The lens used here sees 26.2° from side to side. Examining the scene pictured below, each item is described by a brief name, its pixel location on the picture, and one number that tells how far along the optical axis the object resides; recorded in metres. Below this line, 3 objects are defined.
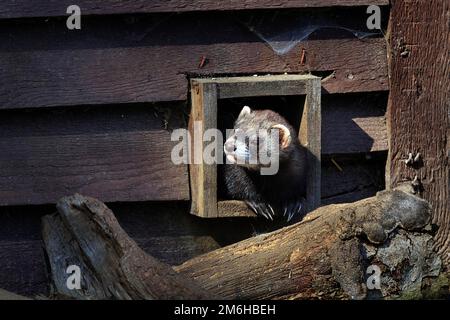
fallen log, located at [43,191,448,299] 4.48
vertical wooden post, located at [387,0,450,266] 5.59
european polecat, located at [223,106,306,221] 5.72
